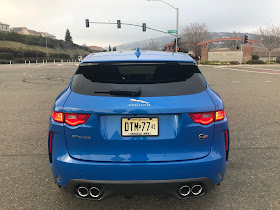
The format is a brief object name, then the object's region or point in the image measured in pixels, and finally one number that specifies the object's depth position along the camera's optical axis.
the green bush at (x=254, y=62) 41.94
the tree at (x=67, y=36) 139.00
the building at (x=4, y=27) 133.75
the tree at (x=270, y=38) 52.08
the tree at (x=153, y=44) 121.81
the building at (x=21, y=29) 141.45
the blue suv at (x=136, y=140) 2.11
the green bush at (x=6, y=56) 61.97
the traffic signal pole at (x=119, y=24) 36.12
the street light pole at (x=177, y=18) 35.28
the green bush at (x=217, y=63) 40.02
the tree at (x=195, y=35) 67.25
